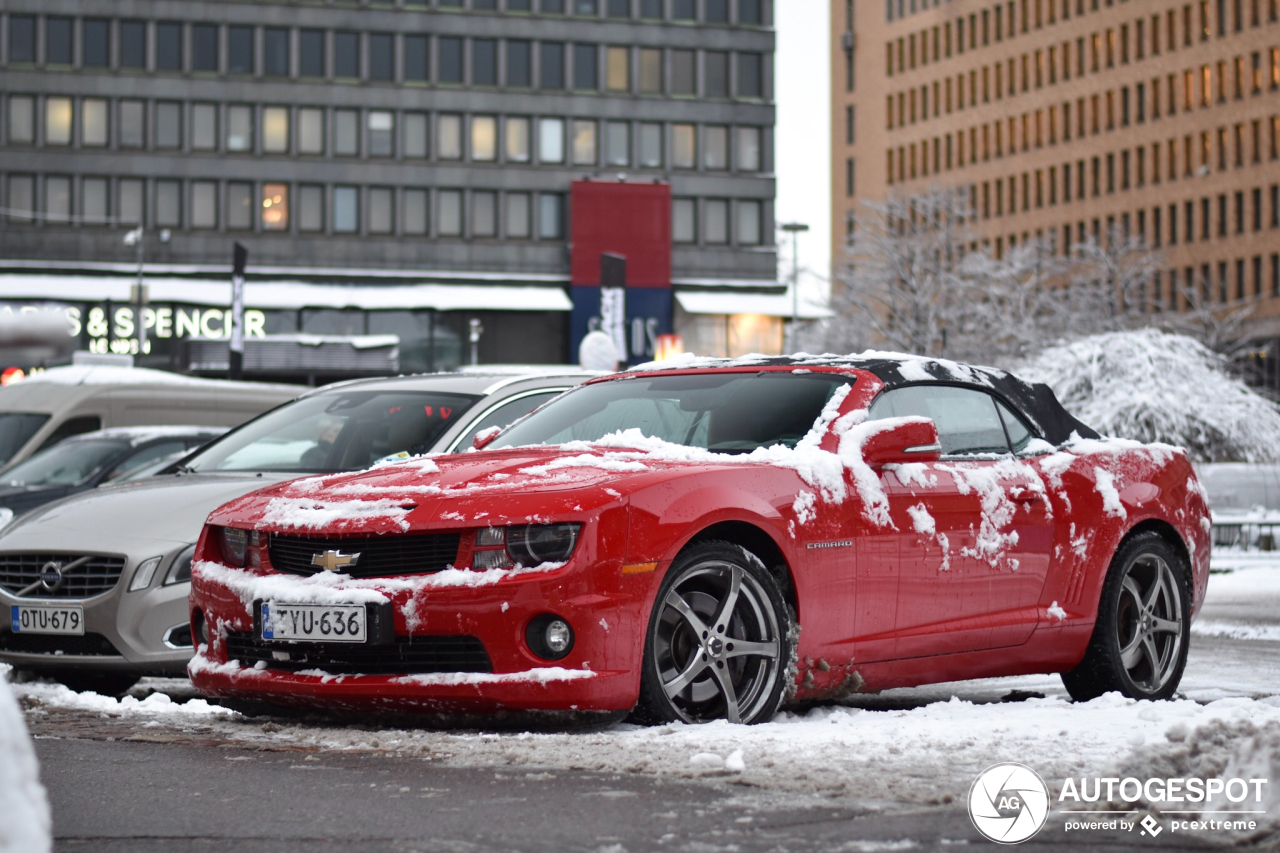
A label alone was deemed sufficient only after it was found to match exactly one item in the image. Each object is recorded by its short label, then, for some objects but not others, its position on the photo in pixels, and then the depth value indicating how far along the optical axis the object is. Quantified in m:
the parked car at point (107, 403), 18.50
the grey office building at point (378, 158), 66.31
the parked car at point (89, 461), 14.09
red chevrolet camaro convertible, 6.05
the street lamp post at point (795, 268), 61.31
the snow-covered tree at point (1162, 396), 29.50
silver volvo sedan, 8.32
